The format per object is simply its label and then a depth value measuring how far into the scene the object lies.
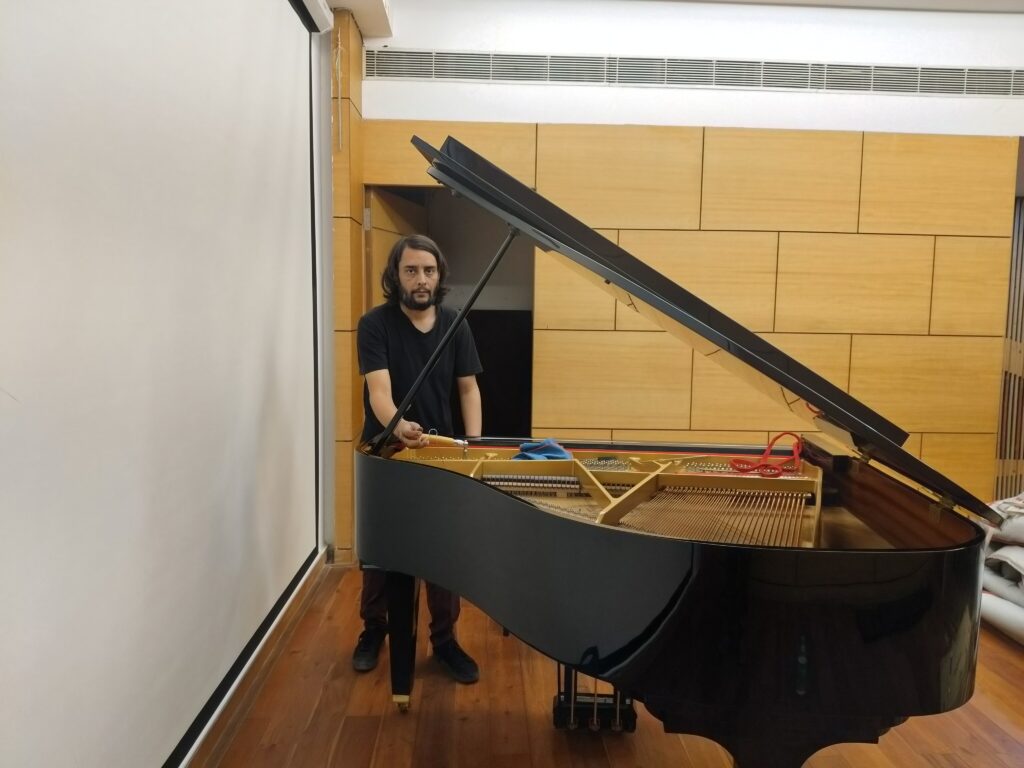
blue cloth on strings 2.05
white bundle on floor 2.64
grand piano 1.10
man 2.28
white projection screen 1.11
